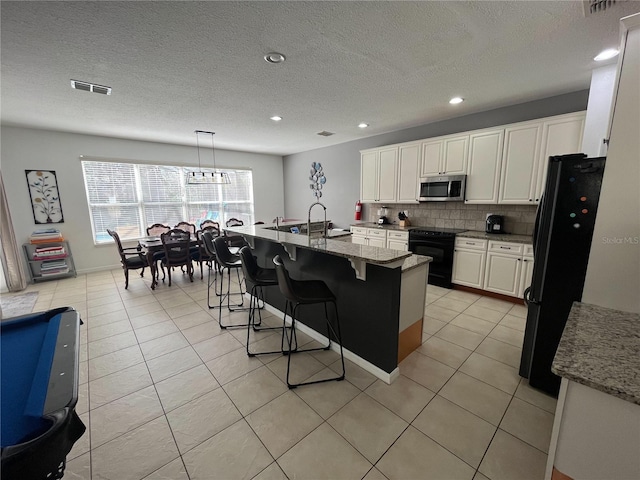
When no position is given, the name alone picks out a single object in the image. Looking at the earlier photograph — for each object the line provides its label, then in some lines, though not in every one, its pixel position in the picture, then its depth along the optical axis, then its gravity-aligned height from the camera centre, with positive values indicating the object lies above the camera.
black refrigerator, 1.57 -0.32
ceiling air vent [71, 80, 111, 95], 2.59 +1.21
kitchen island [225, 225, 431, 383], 1.92 -0.78
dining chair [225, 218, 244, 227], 6.05 -0.47
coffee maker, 3.71 -0.33
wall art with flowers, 4.41 +0.14
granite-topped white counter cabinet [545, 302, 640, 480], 0.73 -0.63
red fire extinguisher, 5.62 -0.19
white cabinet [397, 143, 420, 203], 4.38 +0.49
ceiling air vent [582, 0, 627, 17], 1.61 +1.23
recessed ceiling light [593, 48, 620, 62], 2.17 +1.25
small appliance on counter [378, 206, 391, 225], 5.15 -0.31
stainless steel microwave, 3.88 +0.20
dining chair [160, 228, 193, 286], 4.31 -0.79
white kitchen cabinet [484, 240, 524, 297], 3.30 -0.89
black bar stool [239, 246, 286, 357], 2.35 -0.71
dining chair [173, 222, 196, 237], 5.68 -0.51
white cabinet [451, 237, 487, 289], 3.60 -0.88
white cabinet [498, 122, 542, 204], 3.24 +0.48
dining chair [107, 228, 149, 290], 4.25 -0.96
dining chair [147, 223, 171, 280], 5.50 -0.56
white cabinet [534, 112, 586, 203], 2.94 +0.73
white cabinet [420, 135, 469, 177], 3.84 +0.70
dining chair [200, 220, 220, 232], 5.85 -0.50
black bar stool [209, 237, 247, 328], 2.91 -0.63
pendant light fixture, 4.79 +0.48
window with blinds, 5.06 +0.12
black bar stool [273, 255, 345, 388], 1.89 -0.70
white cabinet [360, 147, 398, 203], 4.69 +0.50
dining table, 4.28 -0.79
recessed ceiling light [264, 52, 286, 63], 2.13 +1.22
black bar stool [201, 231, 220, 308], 3.48 -0.58
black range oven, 3.87 -0.73
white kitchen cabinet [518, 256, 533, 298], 3.20 -0.91
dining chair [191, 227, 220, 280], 4.75 -0.96
